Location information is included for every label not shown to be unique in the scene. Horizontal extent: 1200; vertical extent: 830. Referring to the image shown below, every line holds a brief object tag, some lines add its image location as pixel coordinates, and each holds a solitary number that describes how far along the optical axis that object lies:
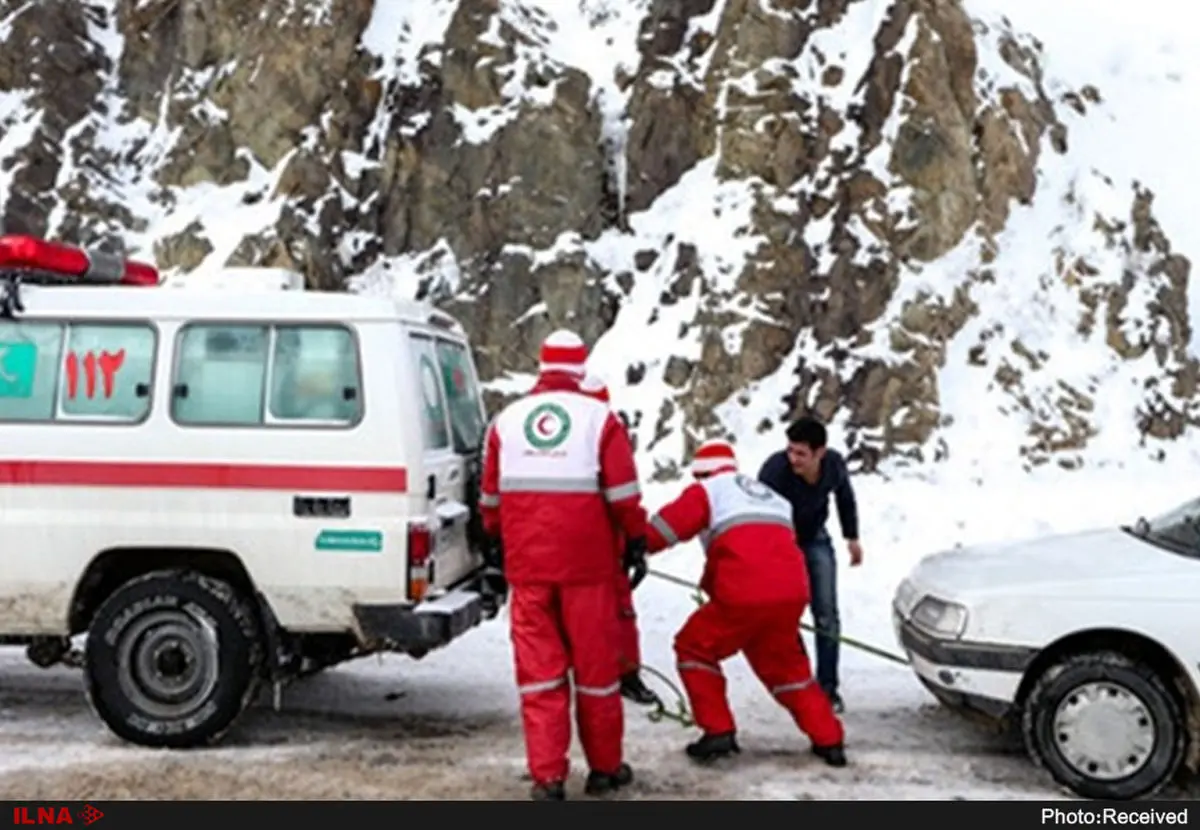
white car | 5.56
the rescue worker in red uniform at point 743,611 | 6.03
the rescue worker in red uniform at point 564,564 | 5.45
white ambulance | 6.04
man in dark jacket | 7.13
